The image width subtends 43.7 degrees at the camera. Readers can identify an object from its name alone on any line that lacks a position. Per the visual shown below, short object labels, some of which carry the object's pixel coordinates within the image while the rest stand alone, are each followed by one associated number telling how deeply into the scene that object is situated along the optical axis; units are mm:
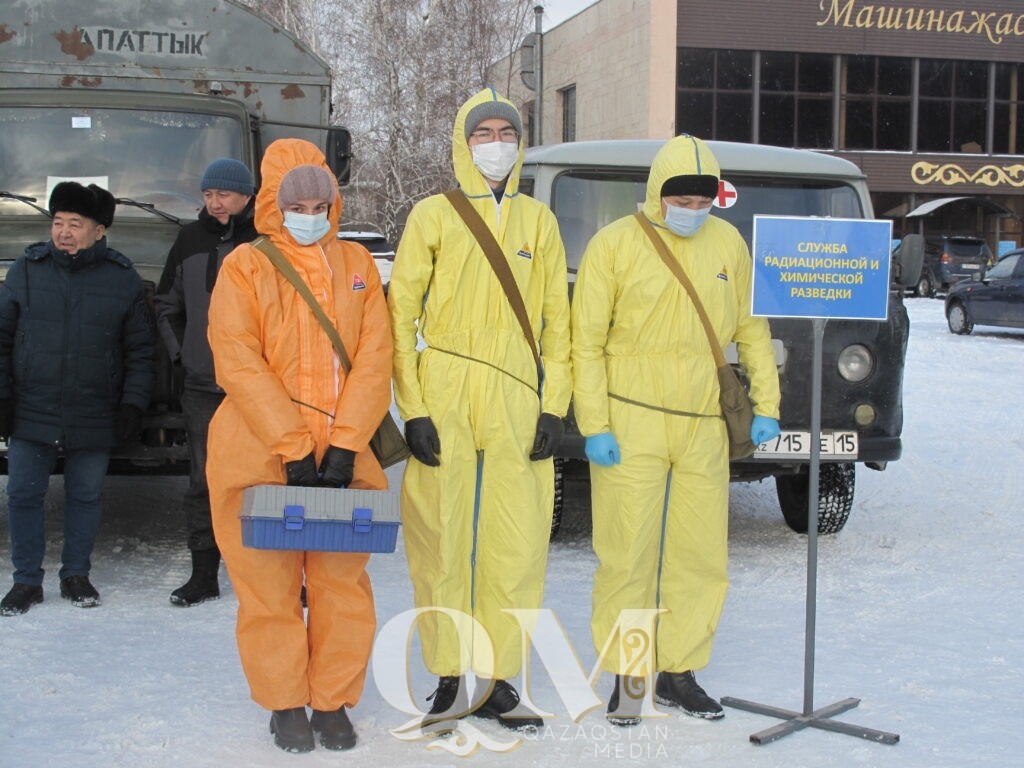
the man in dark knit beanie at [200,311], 5477
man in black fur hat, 5449
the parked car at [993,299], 19688
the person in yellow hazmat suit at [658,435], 4289
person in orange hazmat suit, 3883
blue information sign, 4277
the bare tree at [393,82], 30672
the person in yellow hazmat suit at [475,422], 4070
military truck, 6441
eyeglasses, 4164
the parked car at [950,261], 31688
